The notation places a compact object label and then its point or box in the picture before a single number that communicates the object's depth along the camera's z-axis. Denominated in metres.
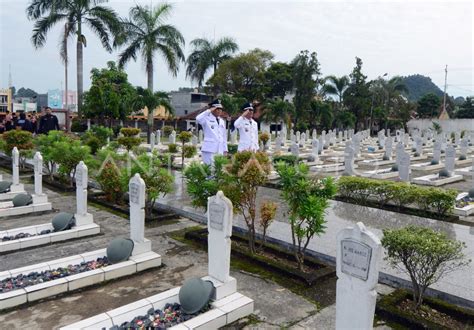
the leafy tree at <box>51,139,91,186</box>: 10.57
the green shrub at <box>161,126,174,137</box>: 35.33
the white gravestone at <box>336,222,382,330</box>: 3.33
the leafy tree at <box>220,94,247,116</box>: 30.97
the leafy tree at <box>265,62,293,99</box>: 39.97
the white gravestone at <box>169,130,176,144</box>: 23.99
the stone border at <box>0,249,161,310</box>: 4.71
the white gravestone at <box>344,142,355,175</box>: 14.05
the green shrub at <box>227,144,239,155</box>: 17.16
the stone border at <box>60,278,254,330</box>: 4.03
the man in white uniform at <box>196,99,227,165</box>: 9.12
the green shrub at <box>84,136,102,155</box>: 15.76
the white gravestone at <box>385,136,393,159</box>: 19.05
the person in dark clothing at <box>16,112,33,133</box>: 16.44
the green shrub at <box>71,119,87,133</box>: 29.62
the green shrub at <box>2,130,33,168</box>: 13.46
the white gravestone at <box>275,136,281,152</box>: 21.69
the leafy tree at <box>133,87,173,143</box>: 27.03
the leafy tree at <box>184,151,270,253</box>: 6.00
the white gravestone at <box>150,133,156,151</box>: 21.89
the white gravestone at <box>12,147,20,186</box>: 10.09
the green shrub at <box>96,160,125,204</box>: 9.39
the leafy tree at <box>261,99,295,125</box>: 31.19
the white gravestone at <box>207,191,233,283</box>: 4.68
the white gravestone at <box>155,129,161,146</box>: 24.90
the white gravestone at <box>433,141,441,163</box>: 16.78
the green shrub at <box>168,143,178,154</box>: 16.73
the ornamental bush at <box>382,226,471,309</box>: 4.12
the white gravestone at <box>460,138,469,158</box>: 20.31
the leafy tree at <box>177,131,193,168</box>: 16.84
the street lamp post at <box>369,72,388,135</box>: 42.96
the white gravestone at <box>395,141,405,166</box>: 14.17
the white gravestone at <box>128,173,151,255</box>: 6.03
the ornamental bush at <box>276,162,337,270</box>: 5.24
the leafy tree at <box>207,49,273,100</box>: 37.81
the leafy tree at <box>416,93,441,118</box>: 52.78
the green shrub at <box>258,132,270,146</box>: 22.02
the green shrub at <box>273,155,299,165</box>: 12.71
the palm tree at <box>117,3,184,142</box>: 25.02
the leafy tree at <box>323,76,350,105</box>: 41.03
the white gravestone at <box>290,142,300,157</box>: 16.92
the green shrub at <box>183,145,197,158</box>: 15.22
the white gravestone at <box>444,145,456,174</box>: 13.65
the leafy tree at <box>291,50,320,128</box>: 36.34
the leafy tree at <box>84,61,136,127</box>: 29.11
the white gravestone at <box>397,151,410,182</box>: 12.33
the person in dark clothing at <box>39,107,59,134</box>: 14.98
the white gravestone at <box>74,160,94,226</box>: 7.36
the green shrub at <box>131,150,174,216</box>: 7.73
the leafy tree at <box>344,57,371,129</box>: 42.94
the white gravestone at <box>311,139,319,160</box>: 18.27
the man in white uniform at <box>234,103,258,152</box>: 10.12
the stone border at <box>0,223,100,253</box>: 6.45
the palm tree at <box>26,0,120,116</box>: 24.22
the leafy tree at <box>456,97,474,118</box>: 51.87
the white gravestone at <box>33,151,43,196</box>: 9.05
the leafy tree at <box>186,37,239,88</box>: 35.16
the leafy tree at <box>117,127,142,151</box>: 16.48
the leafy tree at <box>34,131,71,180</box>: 11.49
